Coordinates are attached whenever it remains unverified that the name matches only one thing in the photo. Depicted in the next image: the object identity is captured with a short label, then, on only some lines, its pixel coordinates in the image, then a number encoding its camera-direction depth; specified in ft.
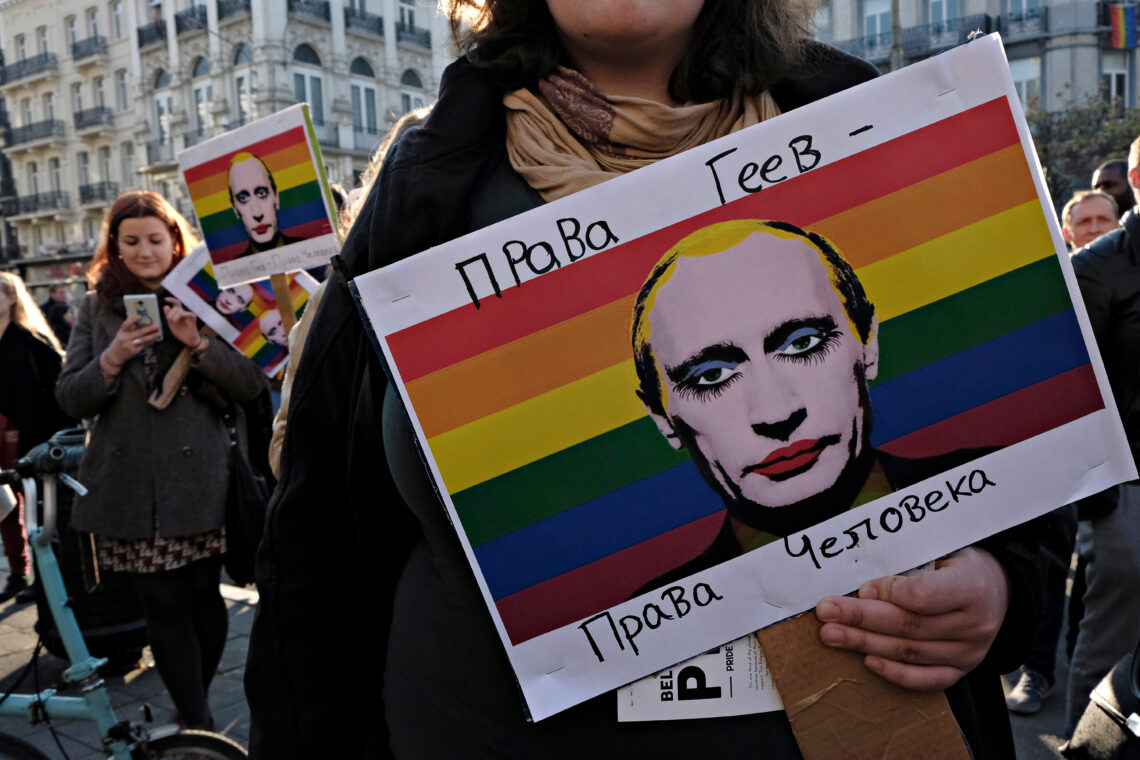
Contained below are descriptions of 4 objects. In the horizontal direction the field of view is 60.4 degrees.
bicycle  9.21
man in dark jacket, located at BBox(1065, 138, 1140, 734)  8.82
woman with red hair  11.15
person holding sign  3.44
